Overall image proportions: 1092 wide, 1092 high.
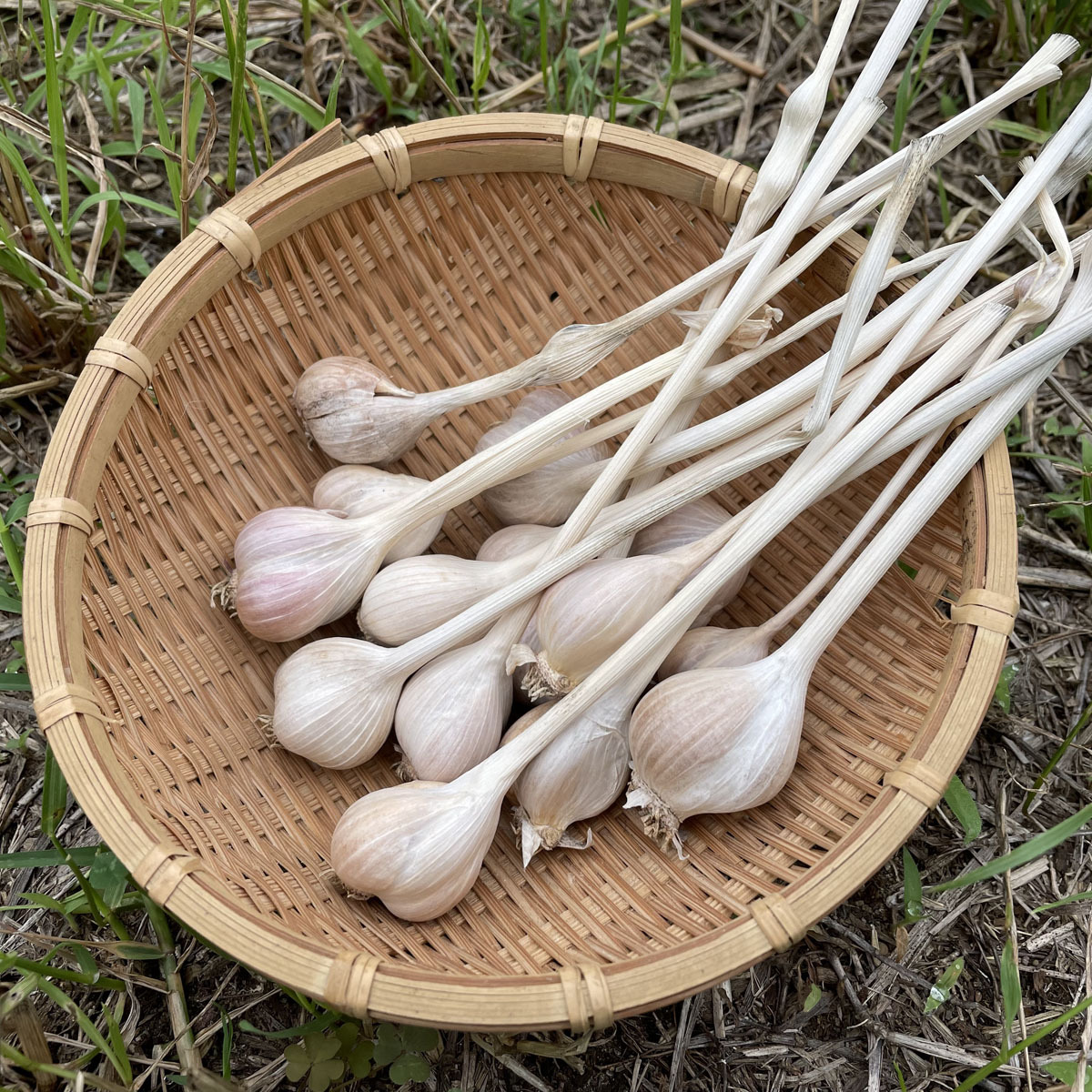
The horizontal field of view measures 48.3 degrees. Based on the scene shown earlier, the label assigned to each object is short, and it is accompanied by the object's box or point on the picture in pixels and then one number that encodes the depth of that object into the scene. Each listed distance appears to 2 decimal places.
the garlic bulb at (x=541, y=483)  0.39
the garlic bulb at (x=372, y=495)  0.39
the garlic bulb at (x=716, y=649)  0.36
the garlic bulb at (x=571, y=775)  0.35
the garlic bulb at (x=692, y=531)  0.39
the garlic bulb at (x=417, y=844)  0.33
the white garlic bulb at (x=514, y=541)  0.38
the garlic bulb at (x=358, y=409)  0.39
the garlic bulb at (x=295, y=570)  0.36
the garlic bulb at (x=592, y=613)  0.35
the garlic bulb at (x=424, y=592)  0.37
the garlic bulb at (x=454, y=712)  0.36
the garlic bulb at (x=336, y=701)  0.36
